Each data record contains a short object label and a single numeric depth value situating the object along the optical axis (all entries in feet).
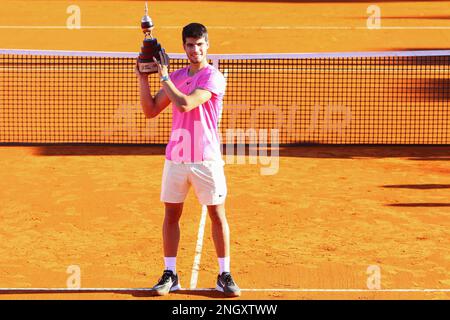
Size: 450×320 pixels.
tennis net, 107.65
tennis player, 49.06
